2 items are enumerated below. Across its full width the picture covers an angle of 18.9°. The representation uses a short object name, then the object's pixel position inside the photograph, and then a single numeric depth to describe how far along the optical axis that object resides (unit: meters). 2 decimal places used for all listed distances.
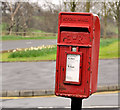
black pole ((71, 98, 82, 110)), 4.66
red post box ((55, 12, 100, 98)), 4.56
